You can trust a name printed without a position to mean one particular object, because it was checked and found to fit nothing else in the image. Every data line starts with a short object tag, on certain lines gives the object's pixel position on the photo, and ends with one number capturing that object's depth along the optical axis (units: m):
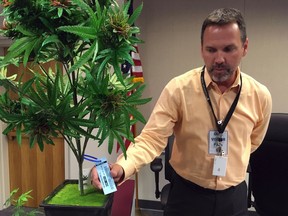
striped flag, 2.64
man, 1.40
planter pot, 0.95
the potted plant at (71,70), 0.79
